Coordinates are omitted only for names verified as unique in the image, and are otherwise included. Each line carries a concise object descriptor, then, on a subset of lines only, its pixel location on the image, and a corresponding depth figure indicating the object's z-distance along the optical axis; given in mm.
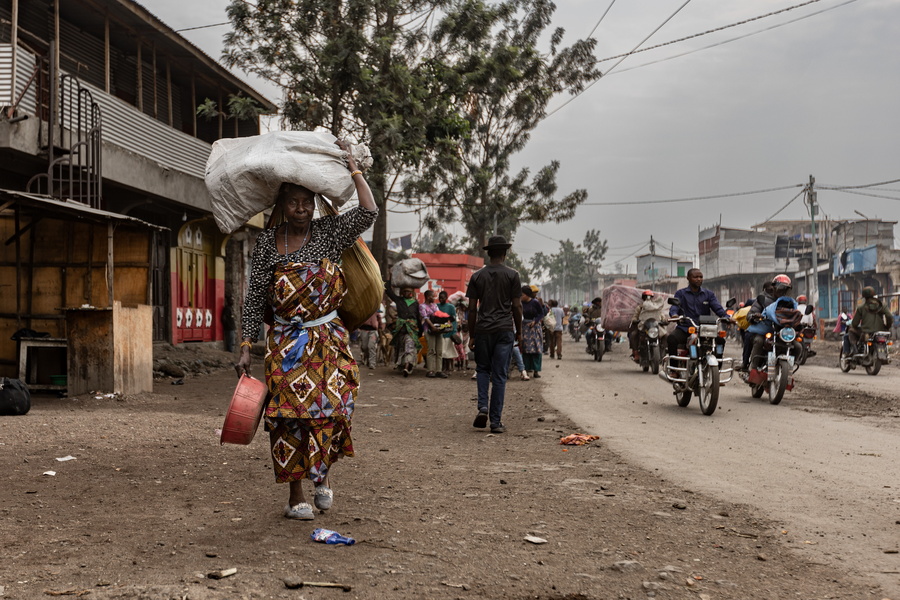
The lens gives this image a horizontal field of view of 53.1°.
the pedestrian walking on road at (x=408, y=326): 17422
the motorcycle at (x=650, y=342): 18094
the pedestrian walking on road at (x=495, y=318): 9055
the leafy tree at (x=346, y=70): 16375
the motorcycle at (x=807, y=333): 12434
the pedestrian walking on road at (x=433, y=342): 17453
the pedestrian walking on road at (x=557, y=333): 24886
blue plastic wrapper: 4195
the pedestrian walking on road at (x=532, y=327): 16719
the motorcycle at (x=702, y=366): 10712
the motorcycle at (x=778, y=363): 11781
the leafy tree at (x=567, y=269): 127312
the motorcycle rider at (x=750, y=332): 12508
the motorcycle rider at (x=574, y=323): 40188
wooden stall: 12453
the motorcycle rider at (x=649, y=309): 18547
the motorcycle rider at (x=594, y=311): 25822
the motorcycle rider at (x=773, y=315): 12117
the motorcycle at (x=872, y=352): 17484
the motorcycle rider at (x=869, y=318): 17719
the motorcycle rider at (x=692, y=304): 11570
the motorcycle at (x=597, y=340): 23531
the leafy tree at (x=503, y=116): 25156
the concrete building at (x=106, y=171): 12383
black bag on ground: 9430
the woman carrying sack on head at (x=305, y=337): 4512
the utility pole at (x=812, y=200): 41081
